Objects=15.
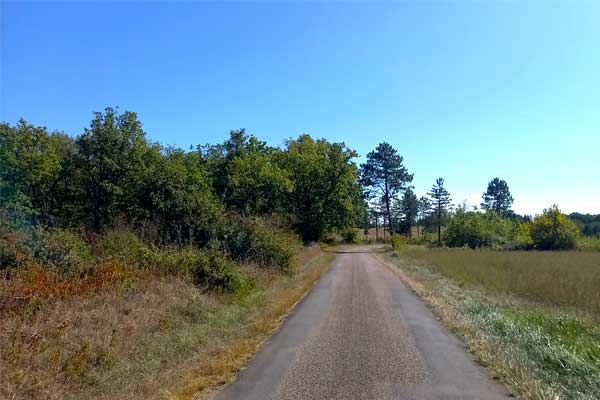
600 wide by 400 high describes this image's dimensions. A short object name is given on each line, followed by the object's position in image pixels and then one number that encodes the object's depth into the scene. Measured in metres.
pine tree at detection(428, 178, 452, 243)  114.31
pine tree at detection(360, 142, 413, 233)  89.81
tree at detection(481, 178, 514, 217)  132.75
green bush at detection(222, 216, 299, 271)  21.12
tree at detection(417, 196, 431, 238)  115.94
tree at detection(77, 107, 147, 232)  27.56
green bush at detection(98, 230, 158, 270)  13.40
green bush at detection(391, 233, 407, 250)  62.66
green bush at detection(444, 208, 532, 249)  68.81
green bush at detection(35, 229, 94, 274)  10.93
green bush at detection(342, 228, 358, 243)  87.56
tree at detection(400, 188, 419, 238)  106.75
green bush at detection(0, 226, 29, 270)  10.25
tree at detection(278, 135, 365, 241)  55.59
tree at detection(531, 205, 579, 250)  66.31
